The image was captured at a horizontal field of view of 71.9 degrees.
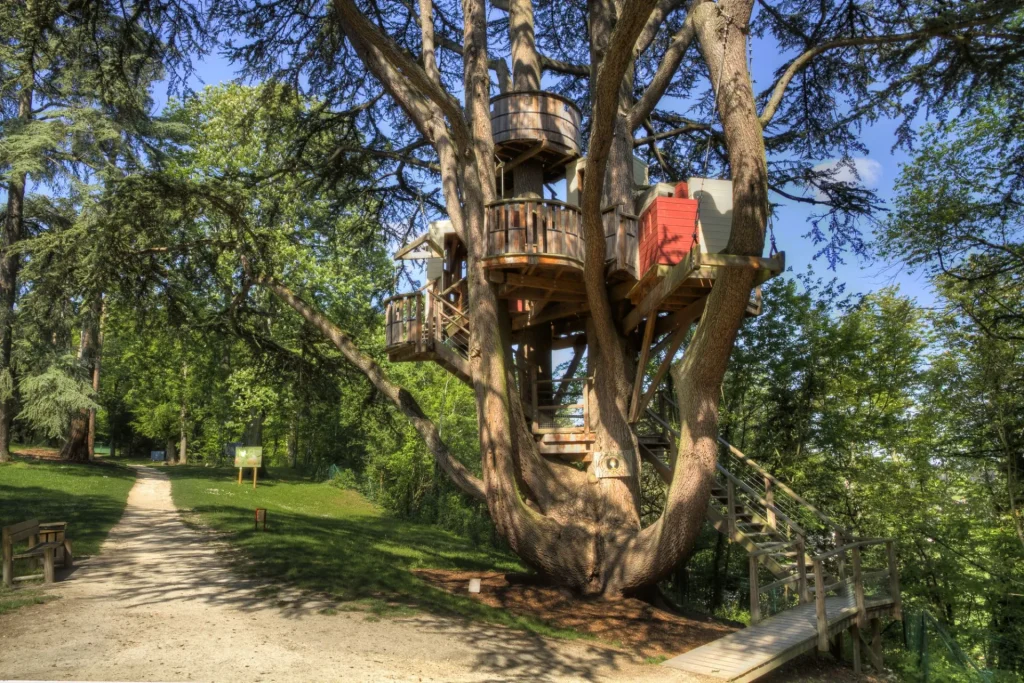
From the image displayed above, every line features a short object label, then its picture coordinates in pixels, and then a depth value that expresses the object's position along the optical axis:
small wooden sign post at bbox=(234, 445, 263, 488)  24.09
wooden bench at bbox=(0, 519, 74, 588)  8.88
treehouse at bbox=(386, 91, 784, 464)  10.23
